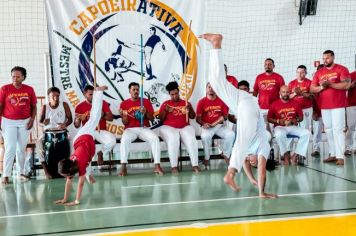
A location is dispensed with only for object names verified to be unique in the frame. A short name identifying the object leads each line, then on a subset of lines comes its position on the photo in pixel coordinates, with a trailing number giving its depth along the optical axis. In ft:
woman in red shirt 23.03
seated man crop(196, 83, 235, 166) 26.18
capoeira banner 26.18
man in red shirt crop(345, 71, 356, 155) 28.25
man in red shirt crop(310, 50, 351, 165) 24.75
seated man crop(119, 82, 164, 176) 24.71
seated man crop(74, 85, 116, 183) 25.03
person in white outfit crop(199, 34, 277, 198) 16.28
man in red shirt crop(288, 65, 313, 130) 28.07
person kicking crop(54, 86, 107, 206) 15.78
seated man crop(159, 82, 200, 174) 24.93
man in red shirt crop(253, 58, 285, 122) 27.27
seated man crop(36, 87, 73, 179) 23.49
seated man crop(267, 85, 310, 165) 25.58
